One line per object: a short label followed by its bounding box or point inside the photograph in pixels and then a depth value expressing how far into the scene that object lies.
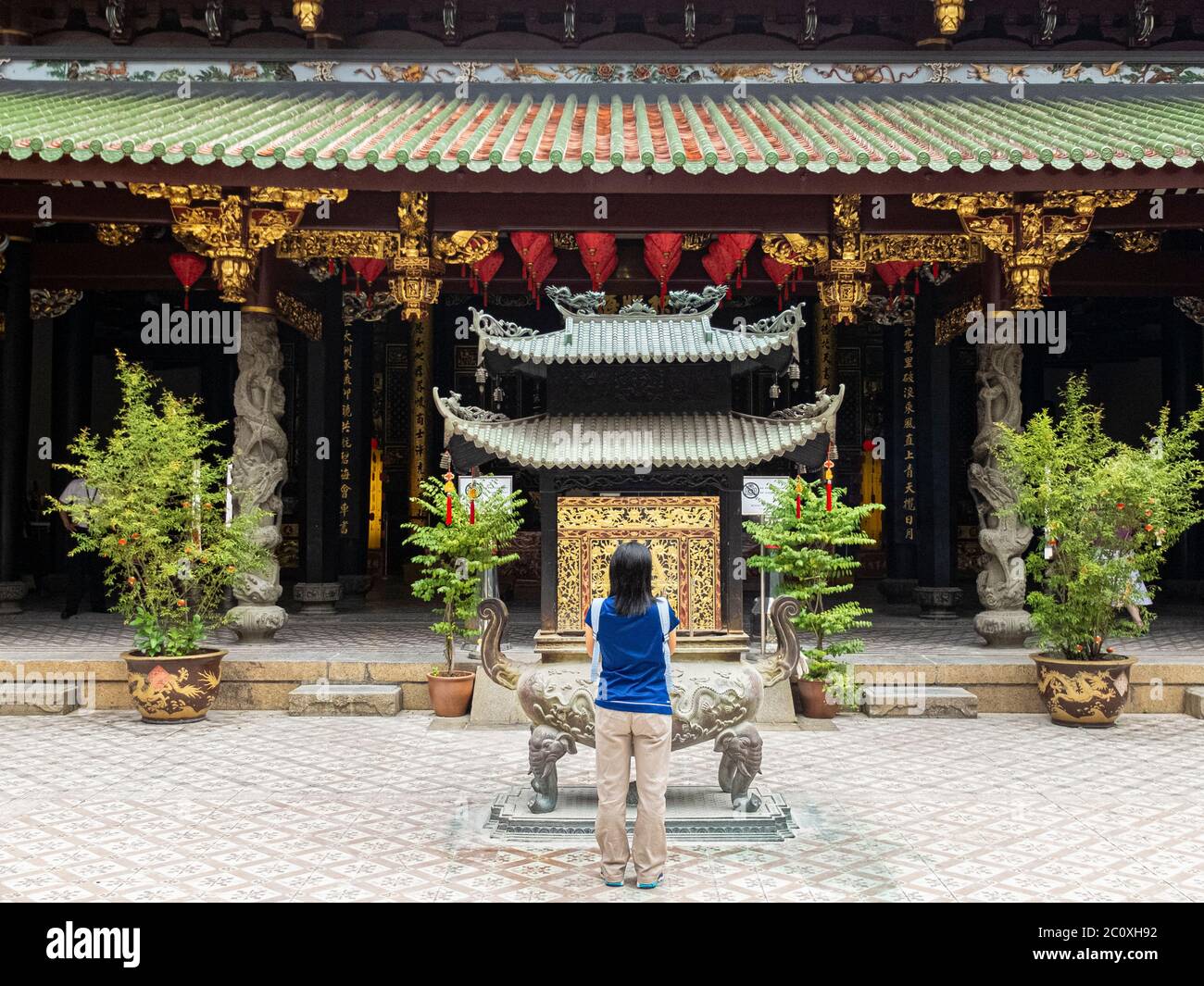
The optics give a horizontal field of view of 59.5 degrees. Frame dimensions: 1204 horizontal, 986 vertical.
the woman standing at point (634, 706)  4.55
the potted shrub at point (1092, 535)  7.83
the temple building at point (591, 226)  6.33
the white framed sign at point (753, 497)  9.23
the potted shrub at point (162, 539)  7.98
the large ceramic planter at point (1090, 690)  8.02
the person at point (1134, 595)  7.91
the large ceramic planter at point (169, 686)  8.07
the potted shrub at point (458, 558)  8.38
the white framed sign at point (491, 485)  8.76
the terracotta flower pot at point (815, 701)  8.33
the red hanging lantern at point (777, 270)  10.61
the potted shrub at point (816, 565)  8.12
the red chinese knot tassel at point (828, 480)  6.92
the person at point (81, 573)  10.48
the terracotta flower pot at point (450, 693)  8.39
